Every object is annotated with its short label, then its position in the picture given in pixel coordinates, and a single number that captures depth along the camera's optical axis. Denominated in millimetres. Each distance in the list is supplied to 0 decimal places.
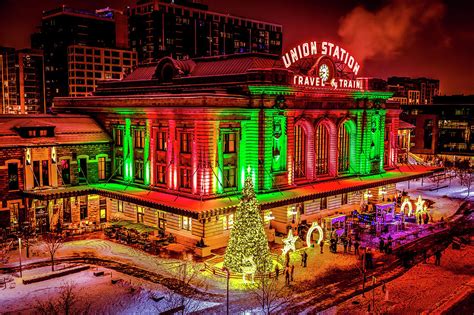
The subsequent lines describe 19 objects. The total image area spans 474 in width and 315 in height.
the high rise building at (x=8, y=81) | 189500
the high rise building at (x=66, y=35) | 174125
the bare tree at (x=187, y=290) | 35906
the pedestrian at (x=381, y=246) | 51625
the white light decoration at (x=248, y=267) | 40928
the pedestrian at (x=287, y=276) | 41281
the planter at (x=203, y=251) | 48625
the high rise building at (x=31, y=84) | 183125
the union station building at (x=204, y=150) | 53656
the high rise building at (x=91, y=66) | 162500
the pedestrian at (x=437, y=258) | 47219
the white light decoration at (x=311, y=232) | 51484
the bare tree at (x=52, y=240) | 49781
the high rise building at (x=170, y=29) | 173750
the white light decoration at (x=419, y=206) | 65188
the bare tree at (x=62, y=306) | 34041
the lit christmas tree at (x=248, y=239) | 41625
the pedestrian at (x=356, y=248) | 50406
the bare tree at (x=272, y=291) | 36384
